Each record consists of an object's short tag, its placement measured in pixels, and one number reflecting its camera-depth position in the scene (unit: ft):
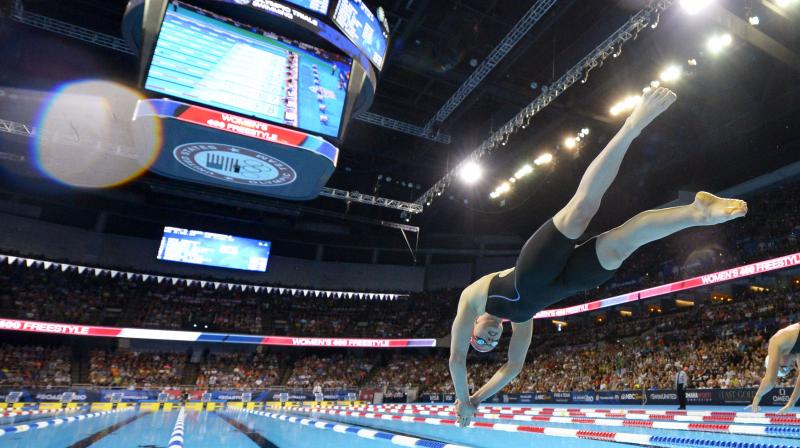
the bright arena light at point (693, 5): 34.50
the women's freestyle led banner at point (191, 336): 82.69
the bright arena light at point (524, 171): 70.85
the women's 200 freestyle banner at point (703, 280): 57.16
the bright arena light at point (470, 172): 65.00
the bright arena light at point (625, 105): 52.21
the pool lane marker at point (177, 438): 18.95
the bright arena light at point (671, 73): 47.65
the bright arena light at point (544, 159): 65.90
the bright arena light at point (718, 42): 42.96
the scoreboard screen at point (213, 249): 105.60
